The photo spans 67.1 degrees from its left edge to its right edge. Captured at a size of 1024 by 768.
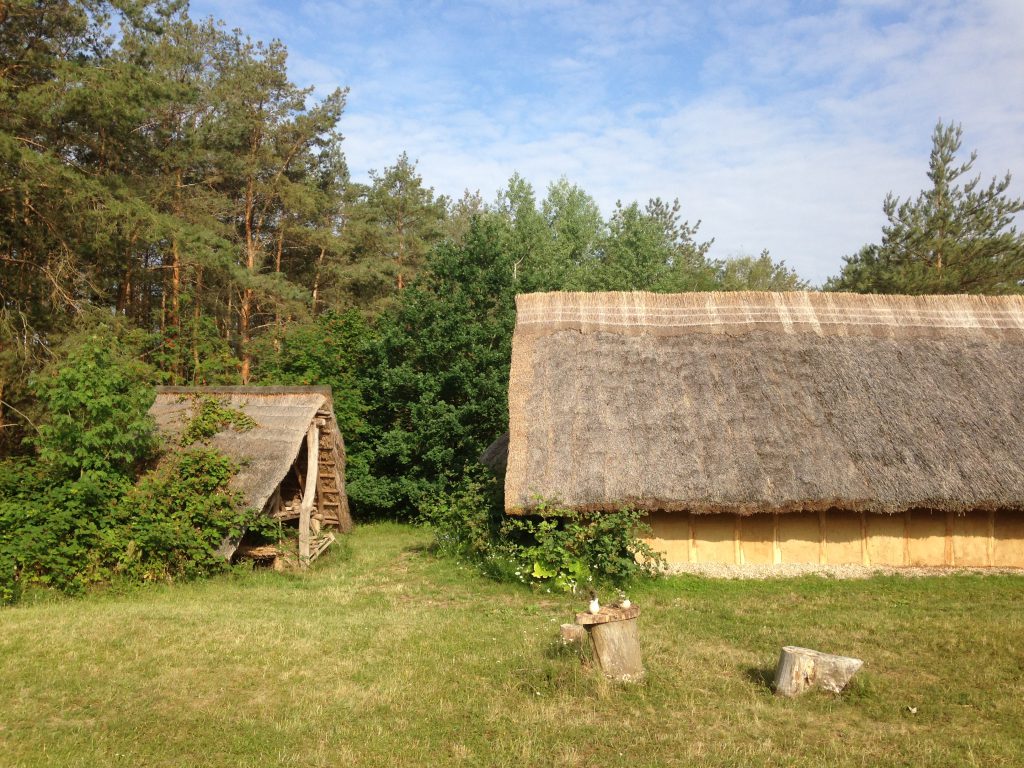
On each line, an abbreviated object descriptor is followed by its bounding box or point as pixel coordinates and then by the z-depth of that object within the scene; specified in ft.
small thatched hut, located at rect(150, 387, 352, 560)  43.32
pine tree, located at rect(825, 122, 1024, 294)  94.27
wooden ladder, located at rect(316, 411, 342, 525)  51.90
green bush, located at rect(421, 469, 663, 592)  37.35
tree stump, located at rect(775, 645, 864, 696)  23.07
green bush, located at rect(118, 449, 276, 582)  38.17
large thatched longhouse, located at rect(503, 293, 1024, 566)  38.93
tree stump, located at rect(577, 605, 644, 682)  24.18
